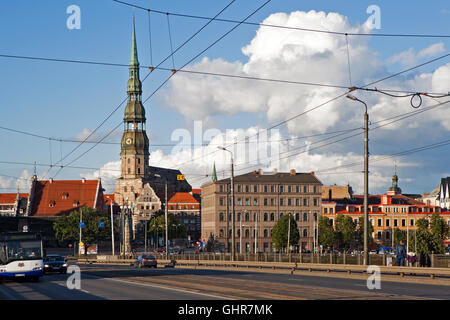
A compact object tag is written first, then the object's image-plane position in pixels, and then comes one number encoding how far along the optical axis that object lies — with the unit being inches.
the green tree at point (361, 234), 5331.2
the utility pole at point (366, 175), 1473.9
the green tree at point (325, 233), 5359.3
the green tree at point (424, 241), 4188.0
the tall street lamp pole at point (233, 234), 2134.1
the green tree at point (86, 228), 5797.2
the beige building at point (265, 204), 5994.1
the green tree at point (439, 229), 4391.2
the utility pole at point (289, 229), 4957.2
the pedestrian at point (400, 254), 1515.5
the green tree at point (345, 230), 5334.6
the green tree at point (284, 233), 5177.2
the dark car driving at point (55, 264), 1931.6
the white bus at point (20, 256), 1434.5
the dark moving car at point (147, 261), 2474.2
